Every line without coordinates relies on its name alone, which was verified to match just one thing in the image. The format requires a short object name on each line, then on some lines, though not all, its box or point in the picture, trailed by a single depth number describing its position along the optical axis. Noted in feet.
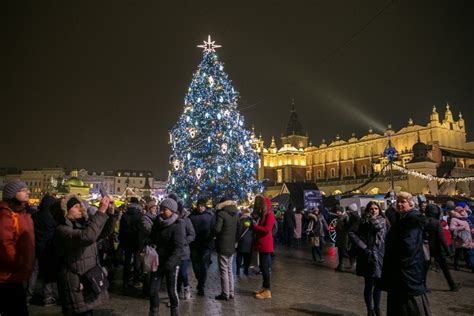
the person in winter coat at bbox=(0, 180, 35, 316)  12.87
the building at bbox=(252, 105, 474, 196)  166.61
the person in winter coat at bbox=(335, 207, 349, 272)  37.30
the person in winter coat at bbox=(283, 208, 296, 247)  61.77
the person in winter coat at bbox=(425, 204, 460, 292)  26.66
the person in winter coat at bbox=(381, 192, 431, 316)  13.12
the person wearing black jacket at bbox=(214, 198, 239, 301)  24.29
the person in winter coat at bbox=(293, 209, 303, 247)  60.29
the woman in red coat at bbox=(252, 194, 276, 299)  24.90
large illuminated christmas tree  66.95
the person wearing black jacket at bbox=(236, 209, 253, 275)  33.83
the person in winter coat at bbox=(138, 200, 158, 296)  26.37
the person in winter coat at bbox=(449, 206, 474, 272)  35.65
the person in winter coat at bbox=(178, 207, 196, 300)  24.09
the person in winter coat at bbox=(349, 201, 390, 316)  19.71
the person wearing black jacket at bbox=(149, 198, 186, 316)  18.16
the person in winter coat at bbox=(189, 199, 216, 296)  27.20
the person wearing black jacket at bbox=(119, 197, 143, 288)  29.35
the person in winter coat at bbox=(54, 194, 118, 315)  13.43
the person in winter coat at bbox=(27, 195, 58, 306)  23.61
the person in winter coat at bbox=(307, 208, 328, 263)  42.75
